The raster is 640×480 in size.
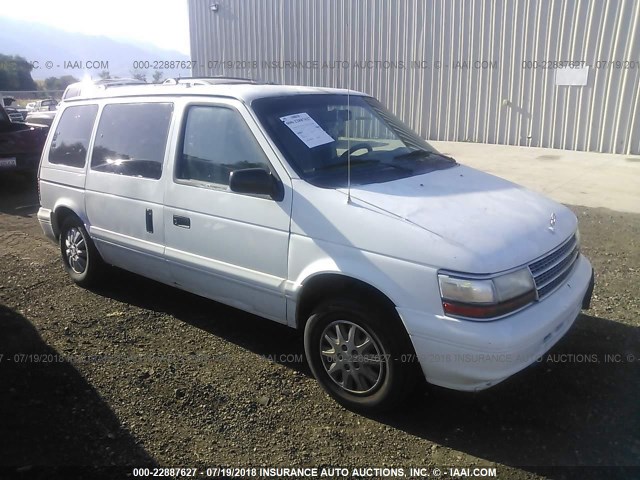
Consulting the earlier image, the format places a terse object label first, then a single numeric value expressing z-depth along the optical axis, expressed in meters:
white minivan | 2.81
